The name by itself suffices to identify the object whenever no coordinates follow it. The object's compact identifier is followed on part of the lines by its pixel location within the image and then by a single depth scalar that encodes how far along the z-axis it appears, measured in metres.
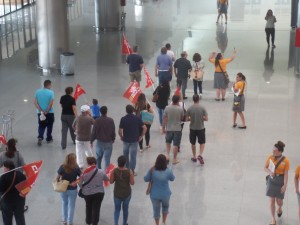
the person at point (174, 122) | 13.04
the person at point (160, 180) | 10.20
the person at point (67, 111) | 14.11
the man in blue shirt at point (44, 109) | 14.56
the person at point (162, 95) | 14.98
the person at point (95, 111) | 13.82
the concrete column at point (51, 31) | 20.91
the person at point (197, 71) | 17.57
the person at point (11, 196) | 9.90
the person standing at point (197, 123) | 13.23
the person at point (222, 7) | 29.31
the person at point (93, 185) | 10.28
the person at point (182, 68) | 17.47
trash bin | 20.77
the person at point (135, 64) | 18.23
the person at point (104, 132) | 12.34
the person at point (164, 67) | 17.72
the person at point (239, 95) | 15.22
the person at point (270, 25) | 24.67
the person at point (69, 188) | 10.27
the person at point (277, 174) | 10.52
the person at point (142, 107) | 13.50
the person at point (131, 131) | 12.29
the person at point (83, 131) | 12.85
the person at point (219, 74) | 17.33
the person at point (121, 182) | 10.28
